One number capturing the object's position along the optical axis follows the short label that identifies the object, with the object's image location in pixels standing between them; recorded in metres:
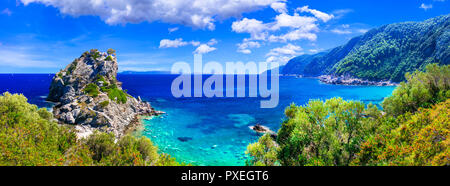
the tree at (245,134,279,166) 29.91
